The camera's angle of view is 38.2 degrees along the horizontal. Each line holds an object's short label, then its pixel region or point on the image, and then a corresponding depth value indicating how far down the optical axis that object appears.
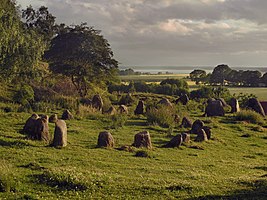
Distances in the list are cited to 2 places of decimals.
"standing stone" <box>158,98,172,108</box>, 35.58
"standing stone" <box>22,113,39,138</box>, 19.61
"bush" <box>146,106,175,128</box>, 28.72
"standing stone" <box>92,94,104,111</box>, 35.42
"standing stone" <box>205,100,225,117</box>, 36.75
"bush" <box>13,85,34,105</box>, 35.19
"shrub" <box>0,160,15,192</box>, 11.01
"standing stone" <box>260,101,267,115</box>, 43.31
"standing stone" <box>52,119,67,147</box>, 18.20
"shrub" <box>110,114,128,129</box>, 26.30
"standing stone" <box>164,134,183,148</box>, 21.28
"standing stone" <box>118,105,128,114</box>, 33.26
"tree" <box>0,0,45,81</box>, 30.14
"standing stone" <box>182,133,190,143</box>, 22.25
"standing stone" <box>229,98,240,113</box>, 39.84
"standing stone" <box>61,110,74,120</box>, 27.90
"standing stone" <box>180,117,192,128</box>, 28.40
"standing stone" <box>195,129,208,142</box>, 23.62
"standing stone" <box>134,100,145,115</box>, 34.38
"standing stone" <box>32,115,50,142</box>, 19.19
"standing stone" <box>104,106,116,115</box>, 31.70
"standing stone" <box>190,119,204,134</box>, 26.08
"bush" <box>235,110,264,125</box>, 34.72
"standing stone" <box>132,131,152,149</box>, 19.94
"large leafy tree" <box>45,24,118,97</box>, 47.28
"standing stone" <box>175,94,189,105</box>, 45.65
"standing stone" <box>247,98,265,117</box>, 40.35
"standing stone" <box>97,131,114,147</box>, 19.20
